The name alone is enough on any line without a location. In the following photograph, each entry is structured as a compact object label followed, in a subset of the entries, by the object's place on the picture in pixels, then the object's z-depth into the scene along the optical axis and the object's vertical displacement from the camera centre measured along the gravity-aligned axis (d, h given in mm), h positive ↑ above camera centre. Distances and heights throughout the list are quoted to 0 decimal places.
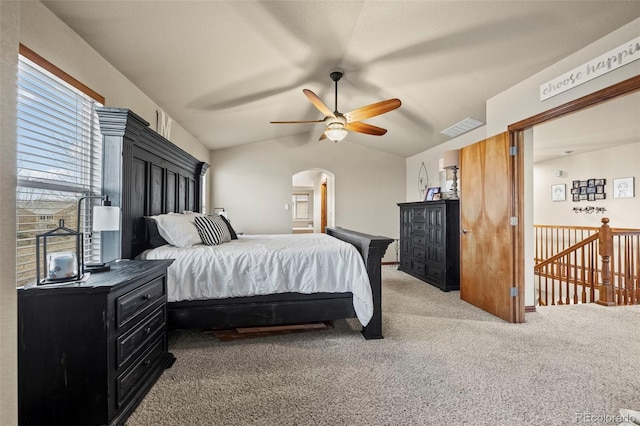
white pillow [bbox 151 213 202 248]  2641 -135
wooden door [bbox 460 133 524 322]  3029 -147
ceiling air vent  4156 +1316
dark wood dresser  4352 -417
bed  2209 -248
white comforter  2381 -460
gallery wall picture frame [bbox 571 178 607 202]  5391 +507
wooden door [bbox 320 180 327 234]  7914 +289
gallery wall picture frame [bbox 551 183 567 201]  6094 +505
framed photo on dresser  5226 +423
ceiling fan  2993 +1091
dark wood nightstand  1410 -664
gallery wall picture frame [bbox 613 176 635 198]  4945 +494
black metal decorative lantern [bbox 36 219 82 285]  1474 -251
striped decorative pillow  2883 -146
